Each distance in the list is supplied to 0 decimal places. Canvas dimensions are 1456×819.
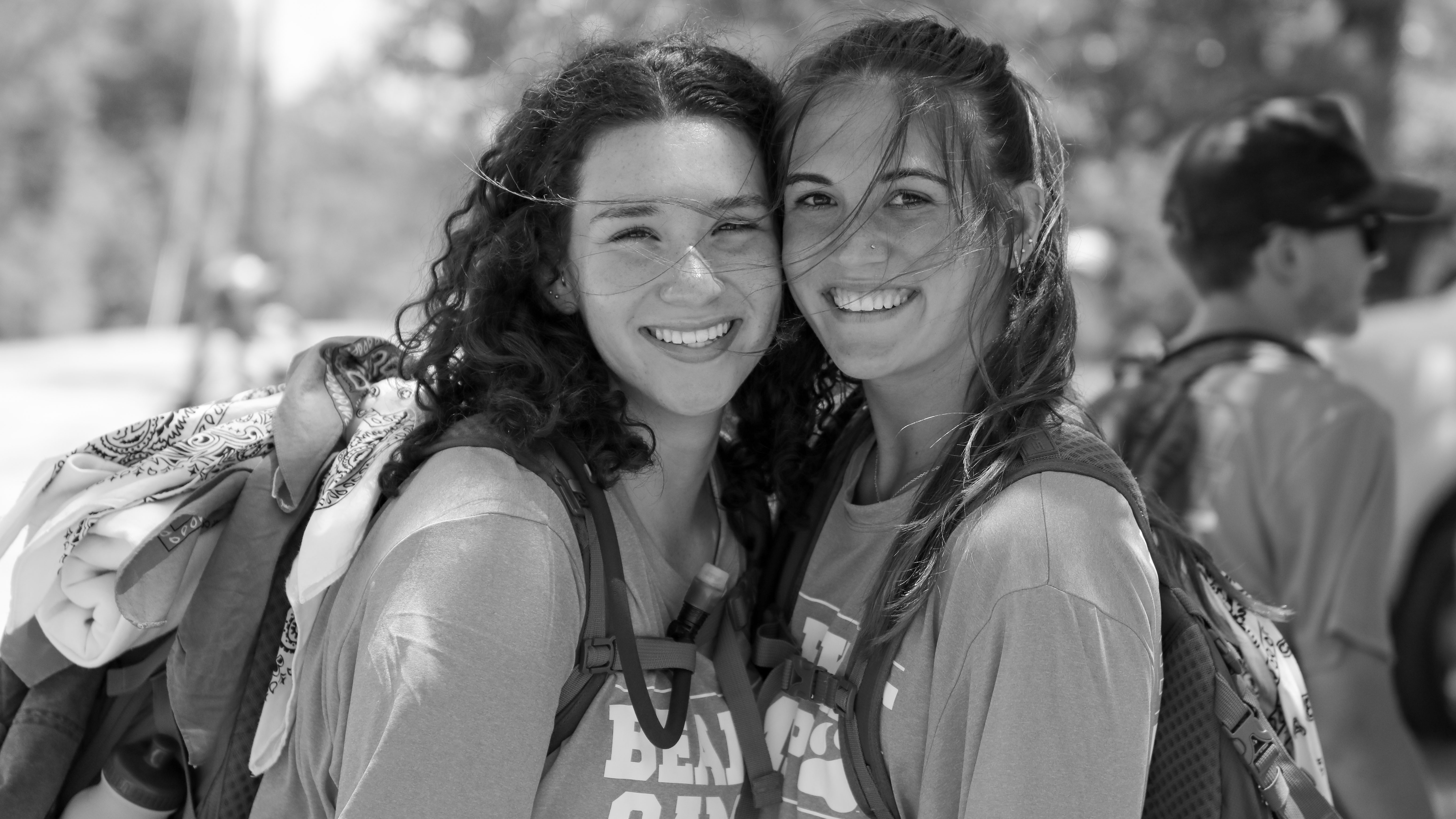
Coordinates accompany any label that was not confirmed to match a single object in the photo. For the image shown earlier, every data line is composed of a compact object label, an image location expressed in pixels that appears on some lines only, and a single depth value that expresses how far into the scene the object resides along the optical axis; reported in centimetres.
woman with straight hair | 222
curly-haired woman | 225
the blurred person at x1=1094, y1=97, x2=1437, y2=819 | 256
